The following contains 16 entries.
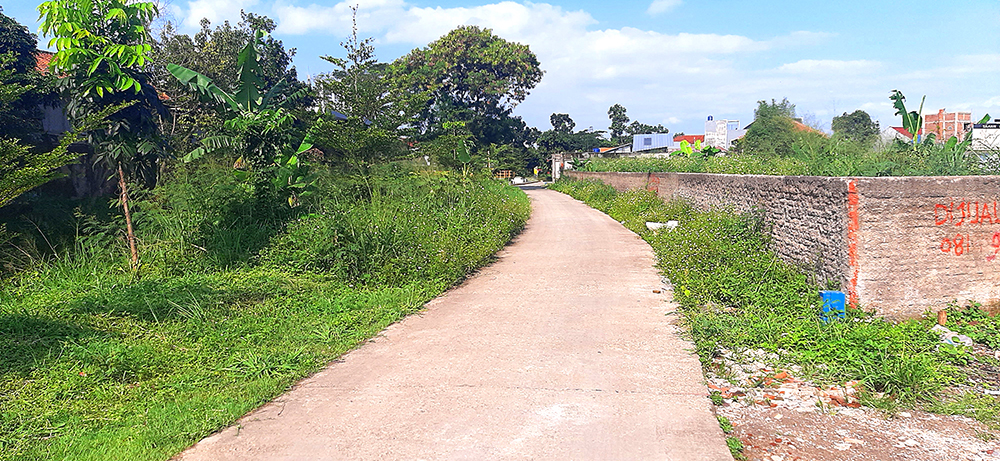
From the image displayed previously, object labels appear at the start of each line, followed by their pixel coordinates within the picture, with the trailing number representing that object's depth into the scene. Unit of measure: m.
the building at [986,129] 27.66
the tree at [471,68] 45.97
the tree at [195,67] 14.44
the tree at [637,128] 91.24
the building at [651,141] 58.42
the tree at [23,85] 9.55
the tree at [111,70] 7.06
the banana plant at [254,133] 10.04
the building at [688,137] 57.04
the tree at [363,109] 12.45
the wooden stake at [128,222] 8.21
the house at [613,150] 59.41
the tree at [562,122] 78.38
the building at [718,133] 46.22
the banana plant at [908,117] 11.36
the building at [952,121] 26.31
